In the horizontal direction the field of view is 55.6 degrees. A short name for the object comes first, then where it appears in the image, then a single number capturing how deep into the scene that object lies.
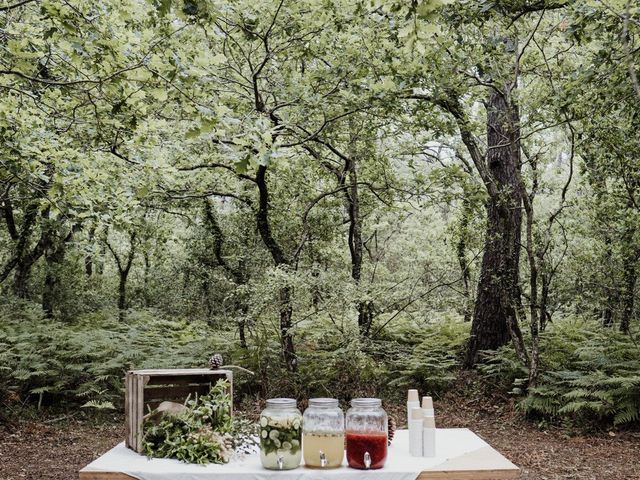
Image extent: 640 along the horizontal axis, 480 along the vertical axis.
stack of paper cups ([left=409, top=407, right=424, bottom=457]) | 2.76
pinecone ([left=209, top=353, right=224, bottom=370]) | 3.10
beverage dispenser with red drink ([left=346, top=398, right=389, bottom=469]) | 2.51
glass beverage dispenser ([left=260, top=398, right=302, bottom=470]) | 2.52
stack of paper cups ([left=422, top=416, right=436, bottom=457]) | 2.74
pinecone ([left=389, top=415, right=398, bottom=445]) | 2.96
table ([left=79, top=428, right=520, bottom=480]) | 2.47
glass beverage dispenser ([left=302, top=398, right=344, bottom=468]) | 2.53
